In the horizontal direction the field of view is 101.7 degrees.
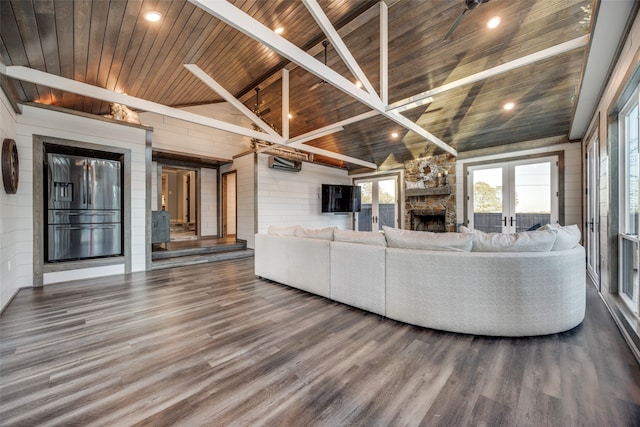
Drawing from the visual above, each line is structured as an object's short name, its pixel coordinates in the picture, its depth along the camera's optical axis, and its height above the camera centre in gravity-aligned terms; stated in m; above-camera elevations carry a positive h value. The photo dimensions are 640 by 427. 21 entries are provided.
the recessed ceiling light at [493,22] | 3.29 +2.45
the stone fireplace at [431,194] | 6.56 +0.50
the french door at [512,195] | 5.35 +0.39
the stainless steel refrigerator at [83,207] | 3.84 +0.14
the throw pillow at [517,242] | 2.24 -0.26
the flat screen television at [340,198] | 7.91 +0.50
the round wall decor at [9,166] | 2.88 +0.58
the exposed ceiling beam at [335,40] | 2.79 +2.13
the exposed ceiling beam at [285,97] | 5.27 +2.39
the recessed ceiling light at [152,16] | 2.73 +2.13
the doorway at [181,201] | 7.75 +0.56
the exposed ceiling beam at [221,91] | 4.23 +2.29
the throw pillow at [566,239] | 2.32 -0.25
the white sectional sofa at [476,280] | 2.18 -0.60
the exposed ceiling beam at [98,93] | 2.81 +1.53
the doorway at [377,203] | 7.92 +0.33
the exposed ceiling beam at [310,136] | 5.25 +1.62
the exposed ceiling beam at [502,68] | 2.57 +1.67
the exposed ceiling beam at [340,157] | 5.96 +1.49
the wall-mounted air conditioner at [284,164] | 6.54 +1.32
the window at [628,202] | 2.46 +0.09
